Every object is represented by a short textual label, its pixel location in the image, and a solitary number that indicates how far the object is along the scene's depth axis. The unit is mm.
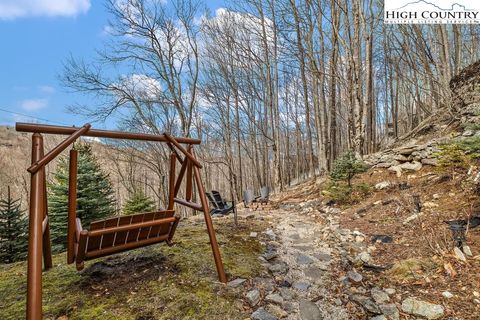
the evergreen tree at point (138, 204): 9234
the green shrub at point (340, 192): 5805
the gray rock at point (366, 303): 2145
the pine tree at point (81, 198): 7477
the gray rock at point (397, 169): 6180
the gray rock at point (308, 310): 2131
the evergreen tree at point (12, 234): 6568
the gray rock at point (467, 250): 2641
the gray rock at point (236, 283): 2467
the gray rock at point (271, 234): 3974
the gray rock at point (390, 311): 2072
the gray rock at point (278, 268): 2871
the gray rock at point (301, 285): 2551
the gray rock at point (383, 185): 5679
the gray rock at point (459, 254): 2594
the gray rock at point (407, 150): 6711
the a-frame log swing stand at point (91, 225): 1562
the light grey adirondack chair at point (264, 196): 7969
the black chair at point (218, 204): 7273
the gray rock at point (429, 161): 5852
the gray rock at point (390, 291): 2373
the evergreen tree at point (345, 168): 6027
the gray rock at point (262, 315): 2061
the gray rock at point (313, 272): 2807
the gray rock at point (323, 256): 3227
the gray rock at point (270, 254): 3189
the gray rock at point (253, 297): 2259
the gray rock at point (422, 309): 2045
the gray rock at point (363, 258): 3041
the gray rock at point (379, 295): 2279
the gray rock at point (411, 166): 6100
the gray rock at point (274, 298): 2305
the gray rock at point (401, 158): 6673
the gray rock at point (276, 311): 2125
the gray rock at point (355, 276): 2619
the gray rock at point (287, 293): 2391
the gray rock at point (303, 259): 3143
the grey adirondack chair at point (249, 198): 8411
